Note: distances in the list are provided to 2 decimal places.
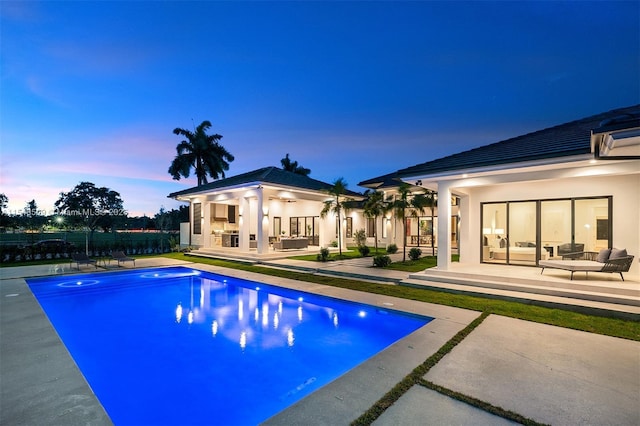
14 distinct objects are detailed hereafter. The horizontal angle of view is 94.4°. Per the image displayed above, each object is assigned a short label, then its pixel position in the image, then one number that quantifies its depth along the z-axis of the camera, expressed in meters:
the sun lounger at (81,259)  13.09
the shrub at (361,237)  19.36
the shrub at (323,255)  14.44
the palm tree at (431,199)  15.56
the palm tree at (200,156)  29.97
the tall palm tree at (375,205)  16.28
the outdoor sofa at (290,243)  18.22
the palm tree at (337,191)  16.72
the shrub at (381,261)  12.54
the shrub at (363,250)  16.28
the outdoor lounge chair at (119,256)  14.24
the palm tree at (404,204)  14.12
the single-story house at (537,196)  8.12
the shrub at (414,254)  14.45
